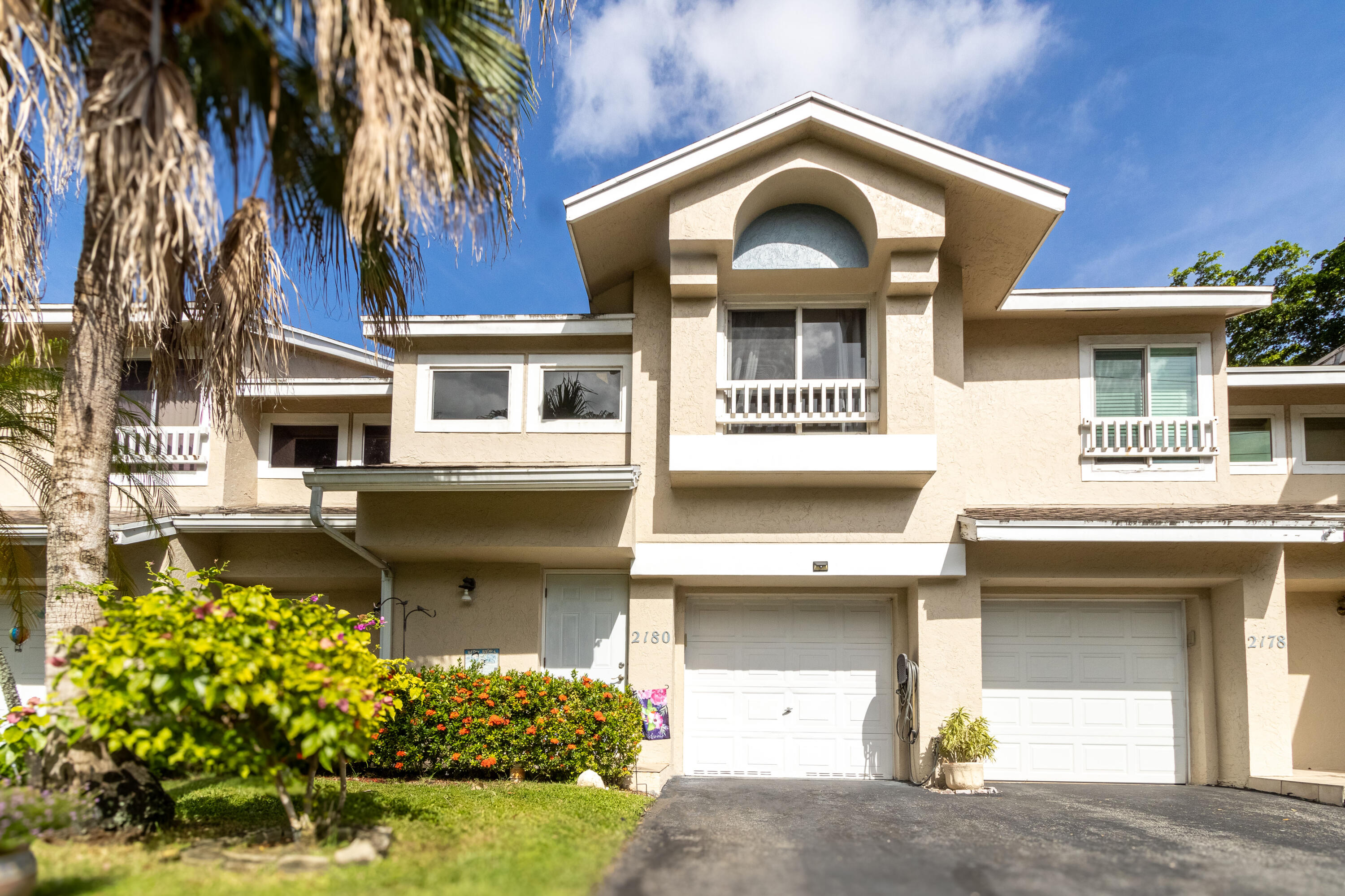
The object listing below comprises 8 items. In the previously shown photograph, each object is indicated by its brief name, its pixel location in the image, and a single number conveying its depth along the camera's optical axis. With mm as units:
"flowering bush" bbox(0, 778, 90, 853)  5395
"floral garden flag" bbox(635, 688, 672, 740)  11320
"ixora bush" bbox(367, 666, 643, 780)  10055
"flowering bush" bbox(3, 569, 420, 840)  5871
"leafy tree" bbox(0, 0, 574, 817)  6227
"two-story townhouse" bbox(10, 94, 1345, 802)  11172
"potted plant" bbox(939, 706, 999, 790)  10539
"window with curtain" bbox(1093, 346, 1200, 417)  12477
